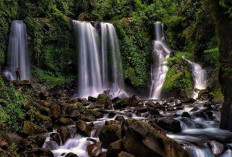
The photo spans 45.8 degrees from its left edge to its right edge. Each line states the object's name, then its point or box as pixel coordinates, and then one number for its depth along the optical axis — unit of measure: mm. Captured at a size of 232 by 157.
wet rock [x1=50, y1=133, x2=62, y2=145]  9131
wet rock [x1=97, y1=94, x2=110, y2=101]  17997
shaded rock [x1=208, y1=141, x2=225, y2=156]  7657
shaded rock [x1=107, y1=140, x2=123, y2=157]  7051
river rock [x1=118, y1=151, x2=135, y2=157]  6508
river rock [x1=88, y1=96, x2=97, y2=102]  17938
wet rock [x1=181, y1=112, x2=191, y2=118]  12178
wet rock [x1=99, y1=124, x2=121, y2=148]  8117
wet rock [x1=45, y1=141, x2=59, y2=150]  8734
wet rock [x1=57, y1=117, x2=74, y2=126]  11159
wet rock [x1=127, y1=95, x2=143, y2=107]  16281
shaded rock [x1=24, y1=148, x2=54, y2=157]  7755
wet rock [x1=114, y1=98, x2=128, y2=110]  15774
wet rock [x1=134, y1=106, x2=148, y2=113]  13872
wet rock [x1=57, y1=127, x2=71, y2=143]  9336
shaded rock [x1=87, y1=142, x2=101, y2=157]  8008
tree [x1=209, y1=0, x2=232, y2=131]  8453
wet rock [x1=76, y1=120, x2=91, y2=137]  9734
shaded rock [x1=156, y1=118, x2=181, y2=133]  10047
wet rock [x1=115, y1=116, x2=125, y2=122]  11679
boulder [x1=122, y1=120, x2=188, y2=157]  6535
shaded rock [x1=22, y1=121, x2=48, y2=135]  9742
